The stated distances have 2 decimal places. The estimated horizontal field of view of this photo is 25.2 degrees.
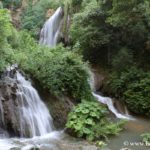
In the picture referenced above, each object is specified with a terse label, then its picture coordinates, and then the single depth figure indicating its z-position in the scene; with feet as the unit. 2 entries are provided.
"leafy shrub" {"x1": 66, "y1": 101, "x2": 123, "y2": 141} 32.40
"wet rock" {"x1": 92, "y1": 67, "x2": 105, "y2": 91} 48.19
